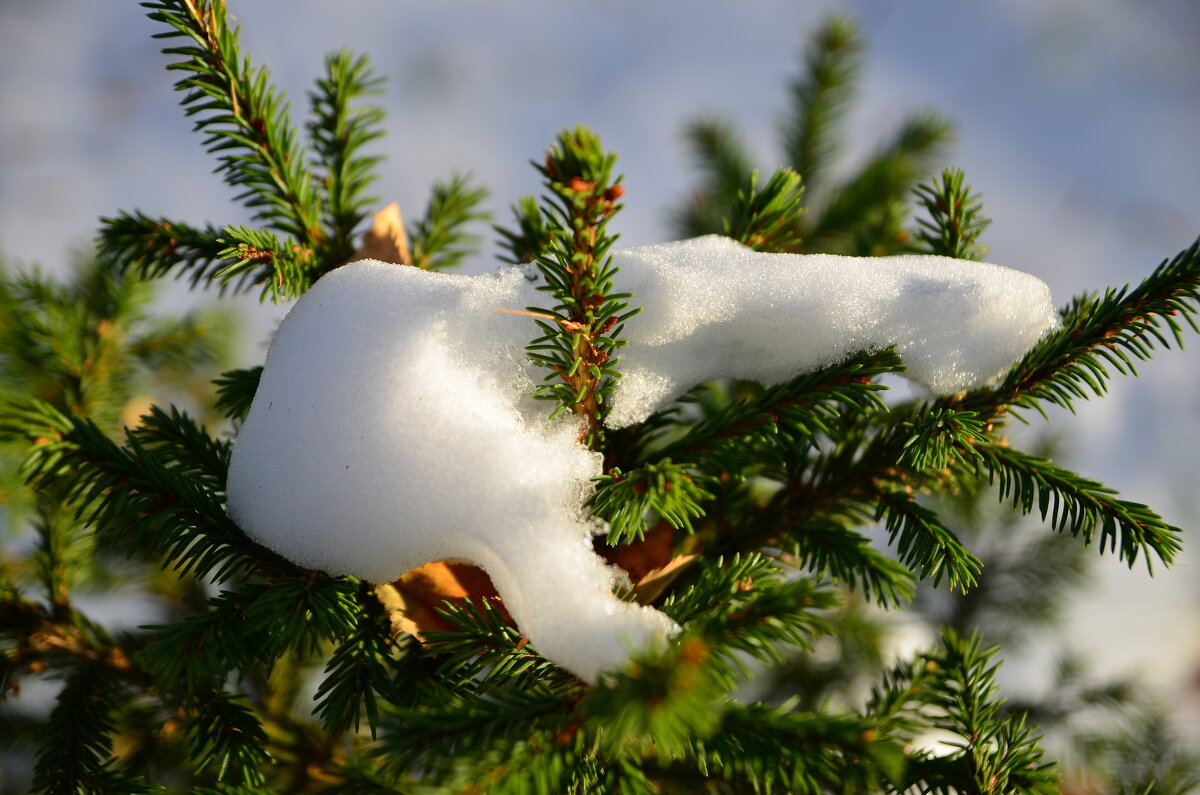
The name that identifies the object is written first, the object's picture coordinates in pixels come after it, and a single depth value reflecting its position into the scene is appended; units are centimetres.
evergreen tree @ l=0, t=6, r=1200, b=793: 80
